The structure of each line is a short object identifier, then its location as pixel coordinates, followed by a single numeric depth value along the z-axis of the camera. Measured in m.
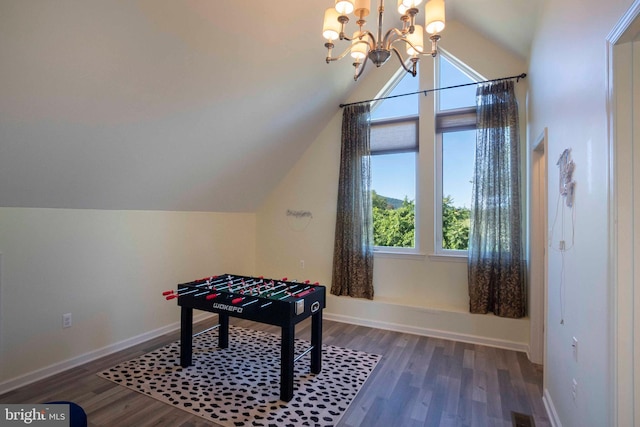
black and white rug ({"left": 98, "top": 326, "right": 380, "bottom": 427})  2.27
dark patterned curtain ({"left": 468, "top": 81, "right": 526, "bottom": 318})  3.53
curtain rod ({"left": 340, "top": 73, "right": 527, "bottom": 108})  3.62
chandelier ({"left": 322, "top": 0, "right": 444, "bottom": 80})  1.94
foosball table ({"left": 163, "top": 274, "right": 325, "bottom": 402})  2.45
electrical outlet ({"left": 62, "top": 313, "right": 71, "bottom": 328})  2.89
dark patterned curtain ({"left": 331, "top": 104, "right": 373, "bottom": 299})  4.30
